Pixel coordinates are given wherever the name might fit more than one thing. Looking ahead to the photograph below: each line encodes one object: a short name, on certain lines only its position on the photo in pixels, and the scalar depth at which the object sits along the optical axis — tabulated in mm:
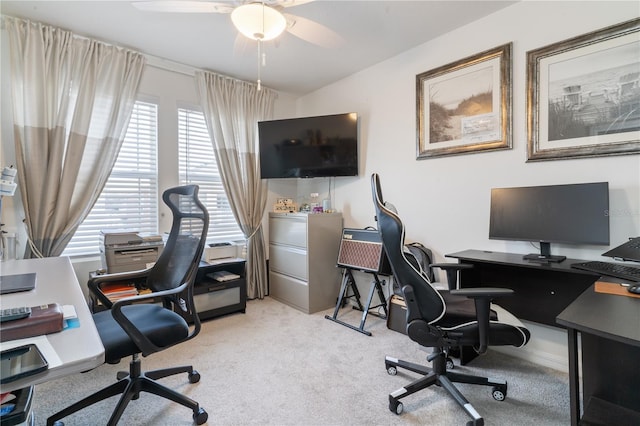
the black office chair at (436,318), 1472
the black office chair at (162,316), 1459
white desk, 731
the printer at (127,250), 2479
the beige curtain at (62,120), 2381
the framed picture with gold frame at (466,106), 2367
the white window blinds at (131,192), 2797
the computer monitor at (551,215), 1854
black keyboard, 1509
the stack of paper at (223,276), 3176
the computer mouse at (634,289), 1324
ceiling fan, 1777
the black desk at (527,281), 1951
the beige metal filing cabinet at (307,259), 3256
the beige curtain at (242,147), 3398
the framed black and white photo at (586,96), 1862
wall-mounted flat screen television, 3357
